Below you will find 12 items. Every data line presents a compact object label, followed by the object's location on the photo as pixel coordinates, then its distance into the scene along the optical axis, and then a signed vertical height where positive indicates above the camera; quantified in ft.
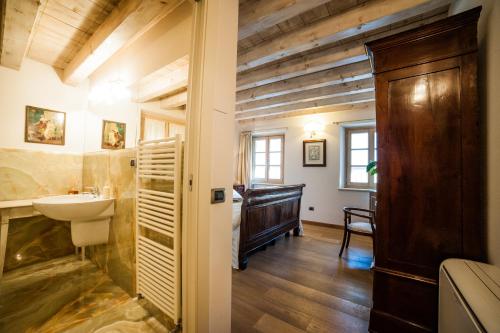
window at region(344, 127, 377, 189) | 13.65 +1.19
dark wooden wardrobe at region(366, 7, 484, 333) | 3.80 +0.18
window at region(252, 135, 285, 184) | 17.57 +1.04
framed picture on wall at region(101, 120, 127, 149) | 8.33 +1.39
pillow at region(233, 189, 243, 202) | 10.65 -1.52
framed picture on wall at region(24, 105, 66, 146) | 7.04 +1.48
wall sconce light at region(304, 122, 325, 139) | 14.90 +3.30
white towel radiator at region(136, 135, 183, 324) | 4.48 -1.37
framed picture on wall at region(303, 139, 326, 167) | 14.67 +1.40
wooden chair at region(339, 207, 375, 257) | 8.26 -2.41
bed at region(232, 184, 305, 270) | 7.98 -2.23
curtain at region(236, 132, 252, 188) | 18.39 +0.93
